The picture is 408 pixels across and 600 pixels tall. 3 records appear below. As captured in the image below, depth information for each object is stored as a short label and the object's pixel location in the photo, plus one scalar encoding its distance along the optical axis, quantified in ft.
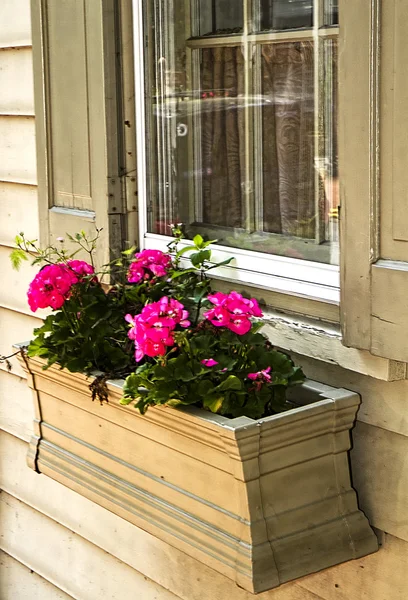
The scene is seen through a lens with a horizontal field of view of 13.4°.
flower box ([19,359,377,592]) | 7.21
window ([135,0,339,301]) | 7.73
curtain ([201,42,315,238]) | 7.82
